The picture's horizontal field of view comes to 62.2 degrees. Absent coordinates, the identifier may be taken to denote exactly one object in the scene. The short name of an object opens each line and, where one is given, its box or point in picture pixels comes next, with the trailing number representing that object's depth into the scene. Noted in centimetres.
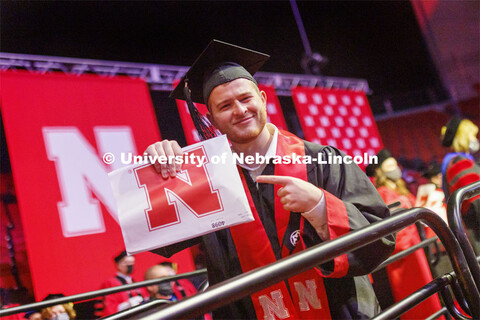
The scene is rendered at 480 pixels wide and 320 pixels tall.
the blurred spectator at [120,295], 383
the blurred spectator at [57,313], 344
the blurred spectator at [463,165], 263
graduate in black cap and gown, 114
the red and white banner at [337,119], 593
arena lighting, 430
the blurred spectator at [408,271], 341
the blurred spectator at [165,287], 402
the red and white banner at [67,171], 364
